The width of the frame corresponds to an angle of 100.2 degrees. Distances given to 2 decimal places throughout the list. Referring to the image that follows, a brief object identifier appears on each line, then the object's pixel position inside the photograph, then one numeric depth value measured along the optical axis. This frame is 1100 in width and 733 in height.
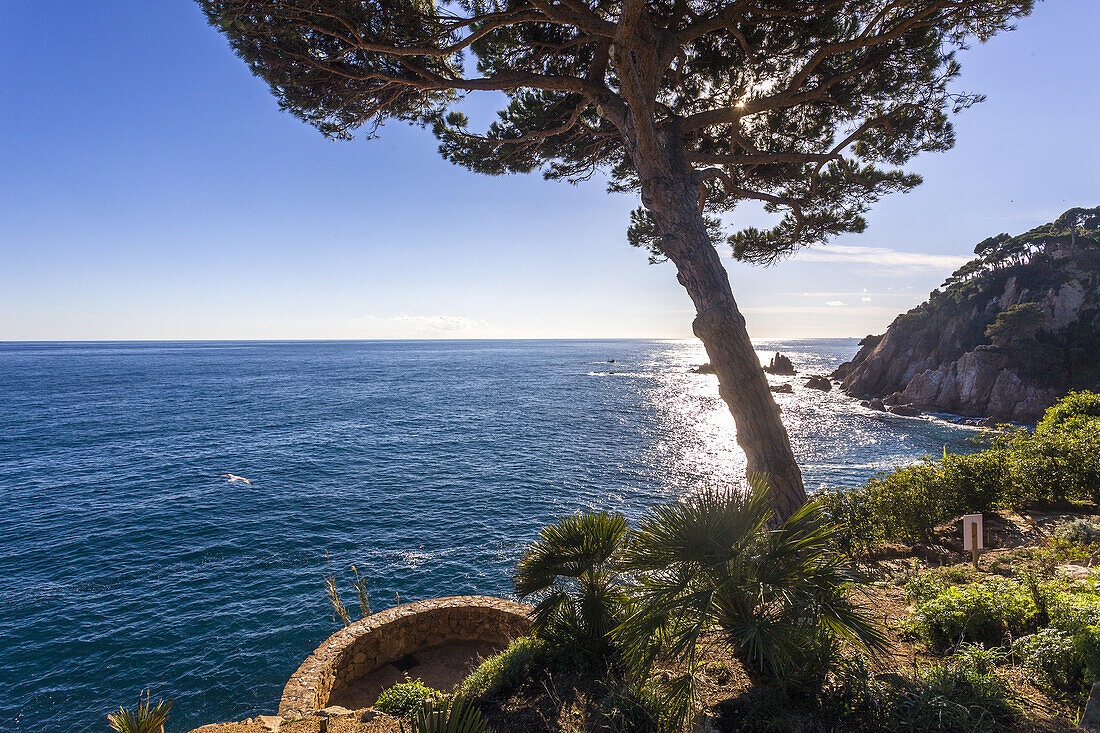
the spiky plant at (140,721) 5.54
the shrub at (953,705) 3.25
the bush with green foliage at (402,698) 7.17
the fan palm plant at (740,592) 3.55
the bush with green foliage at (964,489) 9.12
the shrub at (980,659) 3.91
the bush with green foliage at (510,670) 5.63
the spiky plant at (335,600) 10.26
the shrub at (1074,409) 12.39
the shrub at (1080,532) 7.46
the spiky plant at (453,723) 3.05
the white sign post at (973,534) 6.78
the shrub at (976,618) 4.62
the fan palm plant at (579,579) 5.79
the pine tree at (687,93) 6.43
